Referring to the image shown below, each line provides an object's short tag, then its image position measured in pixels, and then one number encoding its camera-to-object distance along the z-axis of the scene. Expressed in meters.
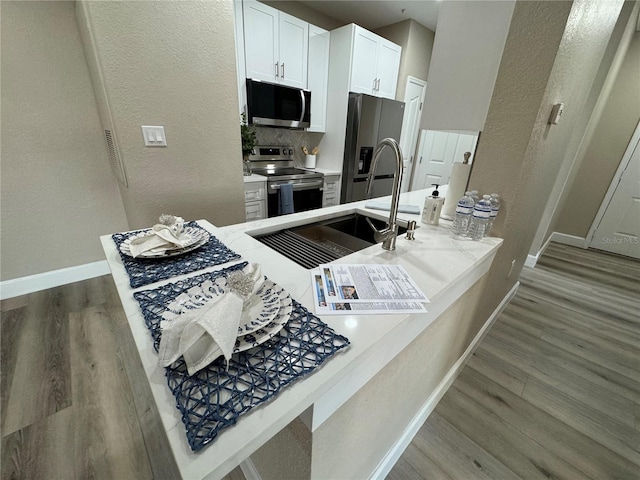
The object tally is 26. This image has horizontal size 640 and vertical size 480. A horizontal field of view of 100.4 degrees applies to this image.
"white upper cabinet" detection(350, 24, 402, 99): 3.05
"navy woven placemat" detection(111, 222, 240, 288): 0.75
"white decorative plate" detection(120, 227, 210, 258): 0.83
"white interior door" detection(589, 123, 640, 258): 3.19
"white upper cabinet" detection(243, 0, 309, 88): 2.54
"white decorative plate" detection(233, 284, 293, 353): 0.50
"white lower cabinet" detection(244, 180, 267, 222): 2.65
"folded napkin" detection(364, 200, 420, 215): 1.59
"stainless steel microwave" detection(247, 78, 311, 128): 2.68
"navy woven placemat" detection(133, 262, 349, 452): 0.40
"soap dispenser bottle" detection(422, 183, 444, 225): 1.37
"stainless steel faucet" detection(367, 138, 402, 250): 0.92
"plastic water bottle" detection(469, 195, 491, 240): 1.17
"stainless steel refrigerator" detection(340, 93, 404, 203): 3.19
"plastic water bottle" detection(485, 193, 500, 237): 1.24
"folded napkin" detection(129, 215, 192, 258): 0.83
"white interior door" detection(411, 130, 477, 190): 4.03
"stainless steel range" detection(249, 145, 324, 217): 2.78
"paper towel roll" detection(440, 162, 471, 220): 1.43
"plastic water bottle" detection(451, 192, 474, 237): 1.21
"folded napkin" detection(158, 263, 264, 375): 0.44
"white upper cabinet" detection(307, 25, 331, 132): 3.05
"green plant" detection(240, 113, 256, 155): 2.64
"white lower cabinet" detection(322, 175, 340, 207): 3.38
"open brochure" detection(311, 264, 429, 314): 0.69
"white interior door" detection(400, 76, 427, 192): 3.90
